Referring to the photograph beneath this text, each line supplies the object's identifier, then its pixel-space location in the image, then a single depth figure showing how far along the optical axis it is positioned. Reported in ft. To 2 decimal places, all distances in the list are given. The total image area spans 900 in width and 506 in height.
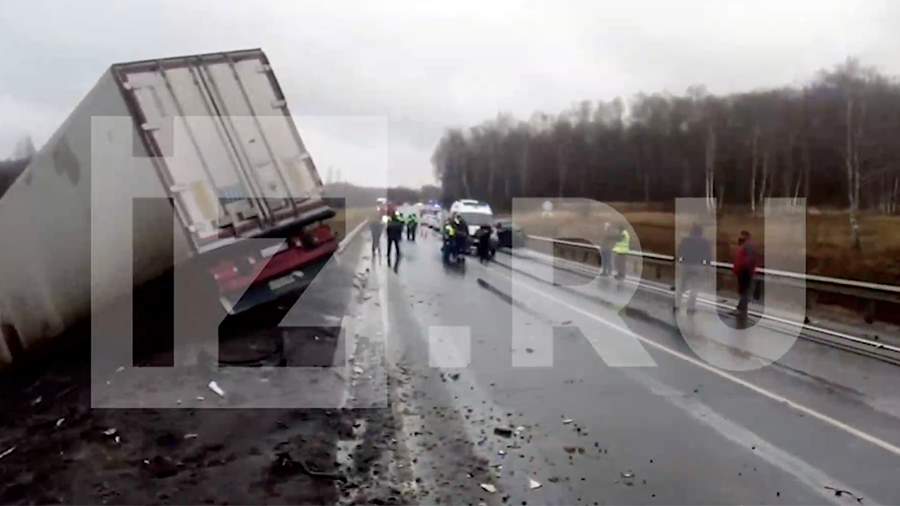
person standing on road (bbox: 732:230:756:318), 42.65
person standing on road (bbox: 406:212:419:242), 130.11
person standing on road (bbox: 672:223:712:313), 45.01
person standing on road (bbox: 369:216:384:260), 88.17
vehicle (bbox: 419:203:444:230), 180.20
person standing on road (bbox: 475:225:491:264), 91.75
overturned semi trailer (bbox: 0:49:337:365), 26.35
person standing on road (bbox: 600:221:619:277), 69.82
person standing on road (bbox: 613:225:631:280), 67.82
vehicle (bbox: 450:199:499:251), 102.02
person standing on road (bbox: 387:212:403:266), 78.54
